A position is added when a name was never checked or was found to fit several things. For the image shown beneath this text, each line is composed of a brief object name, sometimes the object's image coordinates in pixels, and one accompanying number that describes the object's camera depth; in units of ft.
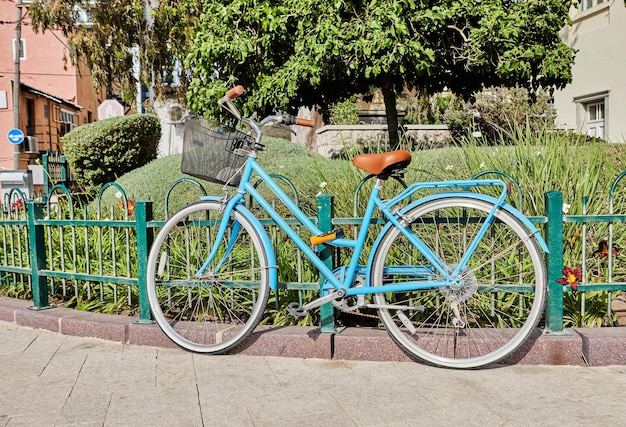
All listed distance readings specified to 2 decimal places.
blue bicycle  11.40
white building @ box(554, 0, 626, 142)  43.98
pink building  115.24
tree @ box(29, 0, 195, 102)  47.61
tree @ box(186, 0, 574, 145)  29.94
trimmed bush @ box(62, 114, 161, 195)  32.01
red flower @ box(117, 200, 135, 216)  17.09
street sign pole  80.16
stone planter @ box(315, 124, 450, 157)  38.58
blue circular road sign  80.84
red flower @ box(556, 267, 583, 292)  11.84
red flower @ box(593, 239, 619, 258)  12.63
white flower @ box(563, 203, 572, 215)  12.99
